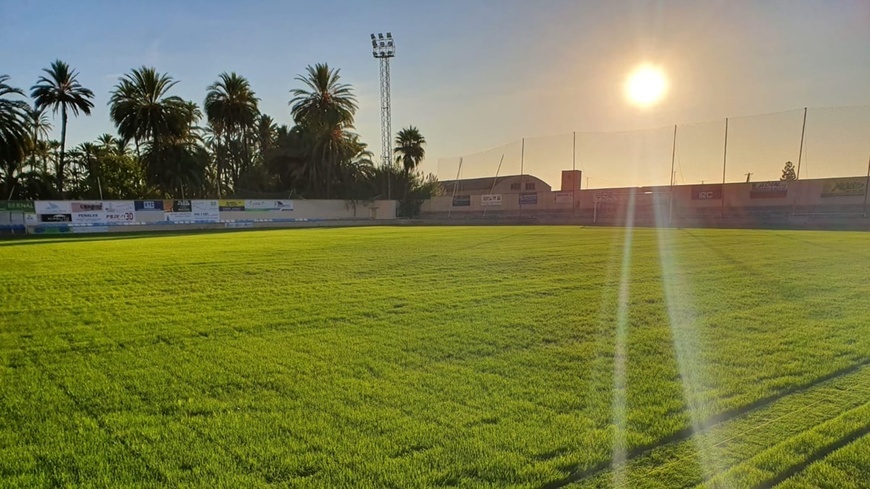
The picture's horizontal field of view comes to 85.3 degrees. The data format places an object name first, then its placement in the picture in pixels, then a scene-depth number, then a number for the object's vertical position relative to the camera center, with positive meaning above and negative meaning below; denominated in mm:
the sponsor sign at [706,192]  36000 +1256
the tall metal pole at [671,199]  34694 +689
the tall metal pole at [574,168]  43625 +3579
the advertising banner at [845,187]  30359 +1449
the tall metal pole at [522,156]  47156 +5076
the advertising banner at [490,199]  46656 +746
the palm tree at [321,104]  52125 +11244
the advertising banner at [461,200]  49597 +607
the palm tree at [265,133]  59219 +9007
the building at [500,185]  49500 +2346
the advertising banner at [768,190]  33562 +1353
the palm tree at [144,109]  43469 +8736
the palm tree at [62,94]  41031 +9605
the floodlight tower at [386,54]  49438 +15987
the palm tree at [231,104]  48156 +10246
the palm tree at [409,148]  59469 +7277
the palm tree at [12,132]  38844 +5851
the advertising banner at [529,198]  44531 +834
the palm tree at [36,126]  42219 +7372
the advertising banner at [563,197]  42469 +912
